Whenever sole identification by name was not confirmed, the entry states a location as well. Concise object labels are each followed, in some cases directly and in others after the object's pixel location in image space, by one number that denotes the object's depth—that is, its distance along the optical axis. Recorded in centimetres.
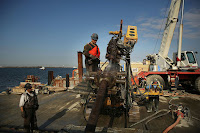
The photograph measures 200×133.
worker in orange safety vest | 490
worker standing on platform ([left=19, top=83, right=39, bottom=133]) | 387
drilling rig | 225
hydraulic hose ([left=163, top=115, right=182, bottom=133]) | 416
